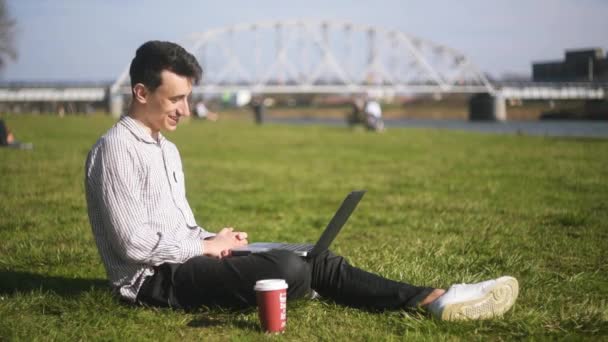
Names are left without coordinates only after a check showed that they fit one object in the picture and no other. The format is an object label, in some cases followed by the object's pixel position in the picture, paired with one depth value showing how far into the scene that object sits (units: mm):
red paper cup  3197
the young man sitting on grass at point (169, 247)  3502
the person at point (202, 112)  54569
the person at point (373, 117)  31297
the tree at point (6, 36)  40906
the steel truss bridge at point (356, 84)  70562
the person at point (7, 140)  15101
